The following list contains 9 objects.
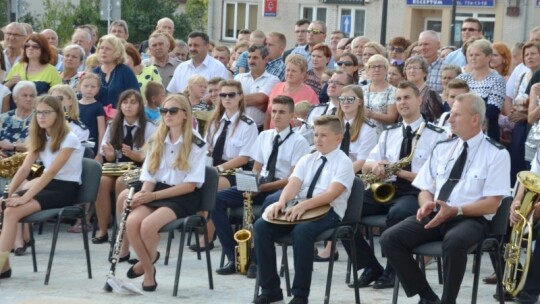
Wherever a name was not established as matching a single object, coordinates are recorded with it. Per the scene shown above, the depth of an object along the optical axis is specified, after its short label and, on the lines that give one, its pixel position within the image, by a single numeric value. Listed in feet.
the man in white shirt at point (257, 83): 39.91
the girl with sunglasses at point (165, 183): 30.48
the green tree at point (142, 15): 114.93
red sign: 131.64
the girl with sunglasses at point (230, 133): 35.73
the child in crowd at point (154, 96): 40.27
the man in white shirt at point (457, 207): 26.86
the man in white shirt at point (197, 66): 44.04
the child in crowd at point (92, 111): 39.75
